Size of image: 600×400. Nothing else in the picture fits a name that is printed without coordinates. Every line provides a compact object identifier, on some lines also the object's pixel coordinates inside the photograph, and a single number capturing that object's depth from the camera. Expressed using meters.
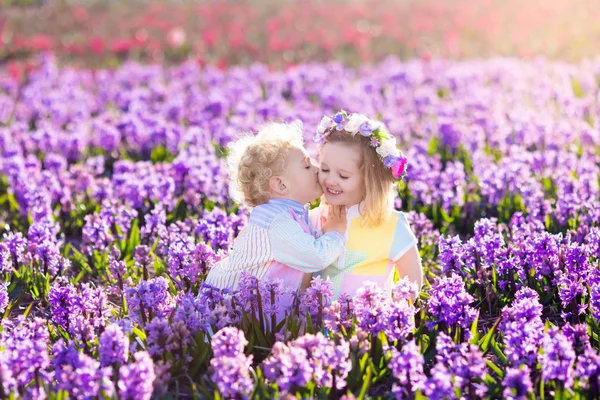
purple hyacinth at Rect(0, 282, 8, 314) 4.57
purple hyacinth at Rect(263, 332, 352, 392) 3.55
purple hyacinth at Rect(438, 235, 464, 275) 4.99
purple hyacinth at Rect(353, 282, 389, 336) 4.07
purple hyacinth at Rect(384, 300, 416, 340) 4.04
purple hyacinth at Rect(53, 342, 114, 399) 3.55
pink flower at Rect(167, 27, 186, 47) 17.27
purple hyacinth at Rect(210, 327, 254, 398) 3.55
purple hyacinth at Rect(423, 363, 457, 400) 3.46
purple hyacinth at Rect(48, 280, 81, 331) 4.46
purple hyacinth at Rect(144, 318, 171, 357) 3.98
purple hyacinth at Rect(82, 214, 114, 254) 5.79
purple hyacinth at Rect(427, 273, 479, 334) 4.23
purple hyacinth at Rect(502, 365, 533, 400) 3.54
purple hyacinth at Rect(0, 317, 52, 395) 3.72
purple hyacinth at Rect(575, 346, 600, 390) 3.62
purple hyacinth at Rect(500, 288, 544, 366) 3.81
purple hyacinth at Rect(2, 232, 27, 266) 5.38
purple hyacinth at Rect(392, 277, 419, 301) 4.23
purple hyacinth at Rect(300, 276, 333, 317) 4.31
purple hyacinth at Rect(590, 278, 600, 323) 4.33
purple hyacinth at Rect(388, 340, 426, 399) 3.58
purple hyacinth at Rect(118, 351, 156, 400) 3.48
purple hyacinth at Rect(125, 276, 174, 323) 4.34
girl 4.66
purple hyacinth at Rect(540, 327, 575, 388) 3.61
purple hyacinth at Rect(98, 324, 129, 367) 3.79
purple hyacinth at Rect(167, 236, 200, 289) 5.02
